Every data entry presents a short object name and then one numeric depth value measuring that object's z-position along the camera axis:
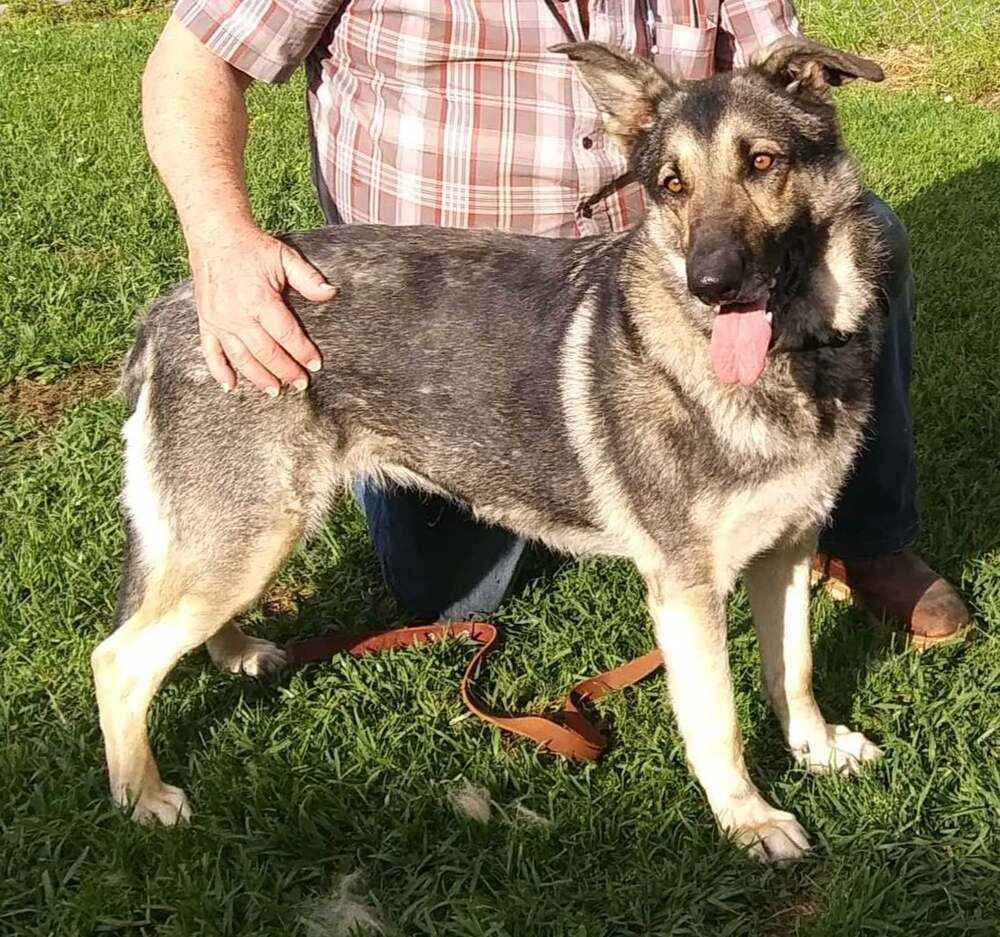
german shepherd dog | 2.66
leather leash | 3.16
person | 2.99
